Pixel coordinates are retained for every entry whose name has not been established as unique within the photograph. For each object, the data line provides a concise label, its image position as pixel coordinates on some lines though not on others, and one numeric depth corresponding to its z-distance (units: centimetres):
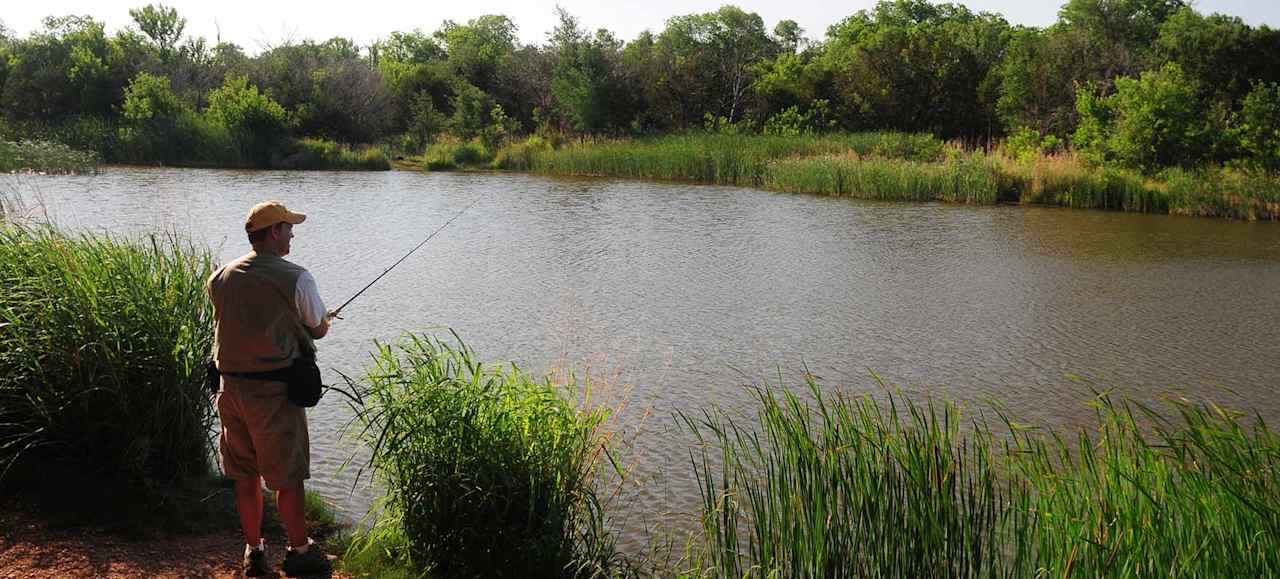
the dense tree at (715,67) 4566
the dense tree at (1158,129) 2619
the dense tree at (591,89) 4444
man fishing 427
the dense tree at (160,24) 5488
